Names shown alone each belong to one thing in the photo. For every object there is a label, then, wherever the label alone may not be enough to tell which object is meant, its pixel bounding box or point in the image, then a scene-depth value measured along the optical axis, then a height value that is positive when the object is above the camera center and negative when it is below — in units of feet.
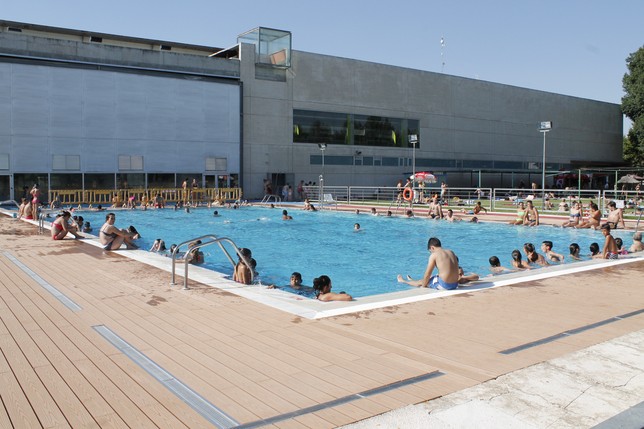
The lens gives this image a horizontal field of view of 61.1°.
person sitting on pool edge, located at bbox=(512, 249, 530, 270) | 40.65 -5.97
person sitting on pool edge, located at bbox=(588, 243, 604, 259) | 43.42 -5.34
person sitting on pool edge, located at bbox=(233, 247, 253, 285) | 31.55 -5.44
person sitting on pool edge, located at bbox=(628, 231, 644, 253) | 45.11 -5.03
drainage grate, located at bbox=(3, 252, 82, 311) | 24.23 -5.61
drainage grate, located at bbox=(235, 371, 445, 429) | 12.89 -5.66
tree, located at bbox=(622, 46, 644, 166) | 187.90 +32.16
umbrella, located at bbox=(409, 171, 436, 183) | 120.26 +0.94
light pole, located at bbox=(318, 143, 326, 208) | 111.34 -2.98
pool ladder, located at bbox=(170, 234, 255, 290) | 28.00 -4.55
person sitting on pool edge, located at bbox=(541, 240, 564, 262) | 44.11 -5.69
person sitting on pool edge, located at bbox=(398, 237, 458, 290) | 28.73 -4.64
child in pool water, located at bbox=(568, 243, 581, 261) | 44.47 -5.48
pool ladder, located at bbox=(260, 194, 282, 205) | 127.69 -4.20
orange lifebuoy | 99.72 -2.20
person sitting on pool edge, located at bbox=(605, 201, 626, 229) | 64.85 -4.15
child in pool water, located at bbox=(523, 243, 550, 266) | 41.32 -5.56
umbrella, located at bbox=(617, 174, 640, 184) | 130.35 +1.27
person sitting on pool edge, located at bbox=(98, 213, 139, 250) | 43.98 -4.70
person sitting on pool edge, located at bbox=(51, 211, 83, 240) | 50.65 -4.67
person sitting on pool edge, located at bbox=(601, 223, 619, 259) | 40.40 -4.74
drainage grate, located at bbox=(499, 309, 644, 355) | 18.37 -5.53
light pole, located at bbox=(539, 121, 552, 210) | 94.02 +9.90
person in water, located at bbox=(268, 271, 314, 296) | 34.55 -6.68
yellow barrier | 109.50 -3.44
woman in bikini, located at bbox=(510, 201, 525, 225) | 72.77 -4.24
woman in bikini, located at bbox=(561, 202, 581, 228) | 67.77 -4.19
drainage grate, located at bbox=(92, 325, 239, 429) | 13.03 -5.64
